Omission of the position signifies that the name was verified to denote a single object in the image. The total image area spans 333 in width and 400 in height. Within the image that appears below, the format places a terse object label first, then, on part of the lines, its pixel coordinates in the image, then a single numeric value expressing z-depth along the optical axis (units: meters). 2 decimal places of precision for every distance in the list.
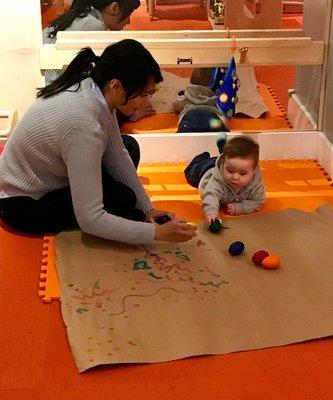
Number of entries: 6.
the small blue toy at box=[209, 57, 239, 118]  2.53
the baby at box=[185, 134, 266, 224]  1.98
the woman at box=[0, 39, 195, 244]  1.66
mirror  2.56
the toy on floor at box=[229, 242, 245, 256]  1.77
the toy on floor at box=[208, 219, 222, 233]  1.91
